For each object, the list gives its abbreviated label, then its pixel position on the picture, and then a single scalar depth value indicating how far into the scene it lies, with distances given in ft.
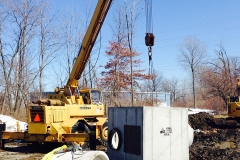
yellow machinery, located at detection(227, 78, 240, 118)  69.77
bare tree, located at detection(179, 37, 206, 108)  172.25
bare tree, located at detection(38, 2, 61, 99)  94.99
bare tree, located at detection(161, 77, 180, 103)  245.45
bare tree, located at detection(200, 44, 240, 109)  145.59
